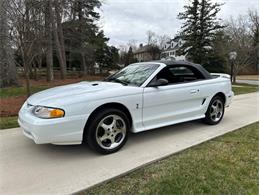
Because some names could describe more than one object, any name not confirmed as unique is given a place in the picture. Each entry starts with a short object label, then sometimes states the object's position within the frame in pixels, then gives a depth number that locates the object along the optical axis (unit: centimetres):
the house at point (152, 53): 4732
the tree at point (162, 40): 6184
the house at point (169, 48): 6088
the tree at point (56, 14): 770
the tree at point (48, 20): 694
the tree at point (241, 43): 1989
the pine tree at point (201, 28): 2350
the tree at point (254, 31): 2036
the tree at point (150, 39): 6052
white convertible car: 311
